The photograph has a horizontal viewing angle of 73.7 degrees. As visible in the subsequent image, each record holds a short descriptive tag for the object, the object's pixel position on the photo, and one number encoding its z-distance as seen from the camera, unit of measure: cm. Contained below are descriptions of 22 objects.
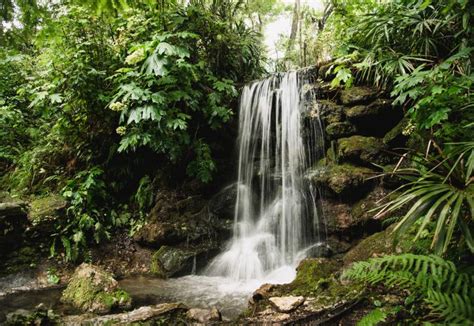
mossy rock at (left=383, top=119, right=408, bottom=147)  513
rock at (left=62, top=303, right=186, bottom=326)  319
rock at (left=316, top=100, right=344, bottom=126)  585
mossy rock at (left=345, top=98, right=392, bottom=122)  543
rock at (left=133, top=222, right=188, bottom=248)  607
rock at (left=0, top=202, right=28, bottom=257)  553
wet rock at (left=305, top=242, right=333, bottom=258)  496
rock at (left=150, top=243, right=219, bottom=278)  562
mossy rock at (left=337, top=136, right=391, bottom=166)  513
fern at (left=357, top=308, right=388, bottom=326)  205
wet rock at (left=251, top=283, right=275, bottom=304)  337
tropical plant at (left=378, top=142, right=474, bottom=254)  200
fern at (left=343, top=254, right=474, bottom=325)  185
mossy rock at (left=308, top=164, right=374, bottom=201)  503
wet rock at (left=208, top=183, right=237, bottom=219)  651
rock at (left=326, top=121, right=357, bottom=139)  566
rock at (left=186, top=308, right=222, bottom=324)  321
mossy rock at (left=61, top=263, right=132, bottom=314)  405
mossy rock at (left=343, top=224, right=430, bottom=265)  333
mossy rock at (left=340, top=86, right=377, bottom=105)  559
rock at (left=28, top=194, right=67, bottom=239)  581
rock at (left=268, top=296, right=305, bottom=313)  296
